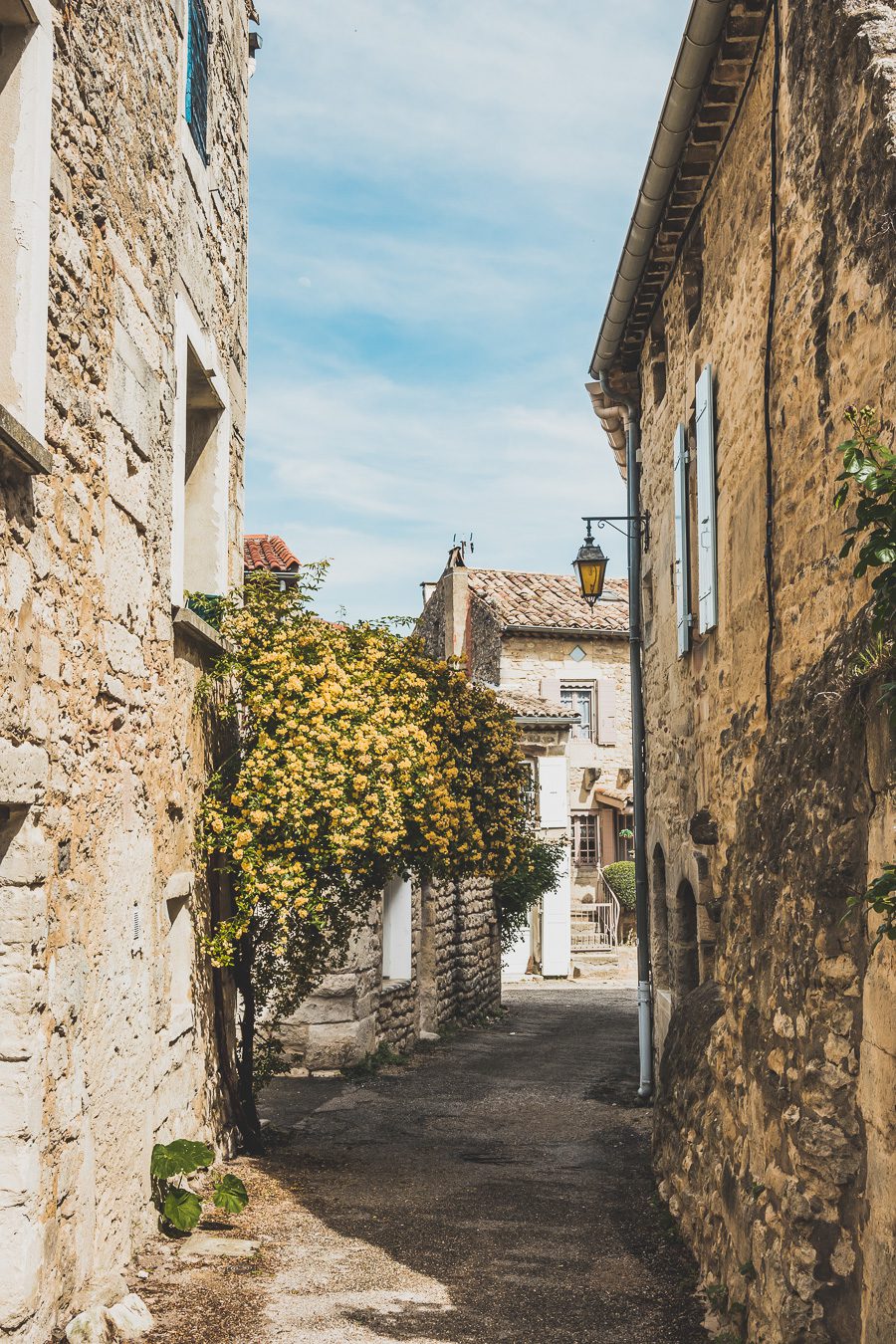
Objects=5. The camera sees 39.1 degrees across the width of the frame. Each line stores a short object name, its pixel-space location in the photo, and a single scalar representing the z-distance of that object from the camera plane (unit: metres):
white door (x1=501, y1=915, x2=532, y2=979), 25.94
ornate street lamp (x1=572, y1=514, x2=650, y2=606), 10.56
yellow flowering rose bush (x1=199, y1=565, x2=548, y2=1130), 6.90
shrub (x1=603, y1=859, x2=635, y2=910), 30.52
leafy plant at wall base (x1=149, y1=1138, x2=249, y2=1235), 5.71
